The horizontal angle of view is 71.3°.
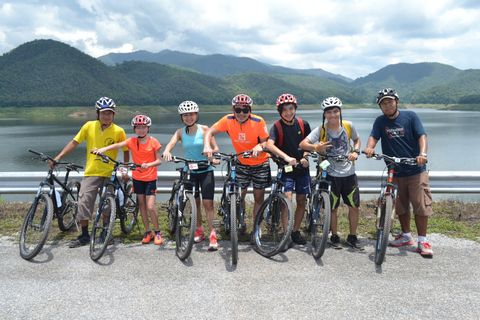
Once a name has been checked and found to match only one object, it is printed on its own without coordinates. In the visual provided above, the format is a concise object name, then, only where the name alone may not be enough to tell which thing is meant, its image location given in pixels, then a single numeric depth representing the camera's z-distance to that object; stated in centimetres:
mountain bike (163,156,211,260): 430
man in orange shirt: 480
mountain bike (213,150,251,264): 446
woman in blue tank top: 488
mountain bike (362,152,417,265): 413
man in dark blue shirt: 459
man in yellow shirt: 498
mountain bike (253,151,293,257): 457
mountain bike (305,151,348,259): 427
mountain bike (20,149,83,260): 443
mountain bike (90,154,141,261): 445
